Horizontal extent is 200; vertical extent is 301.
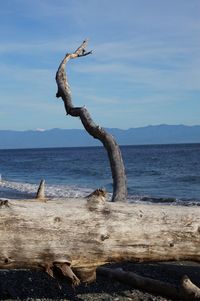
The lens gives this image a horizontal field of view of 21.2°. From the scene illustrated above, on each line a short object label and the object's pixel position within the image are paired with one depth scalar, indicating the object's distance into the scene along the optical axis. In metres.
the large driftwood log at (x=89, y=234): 5.26
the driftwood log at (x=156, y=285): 5.97
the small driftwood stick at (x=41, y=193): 5.68
